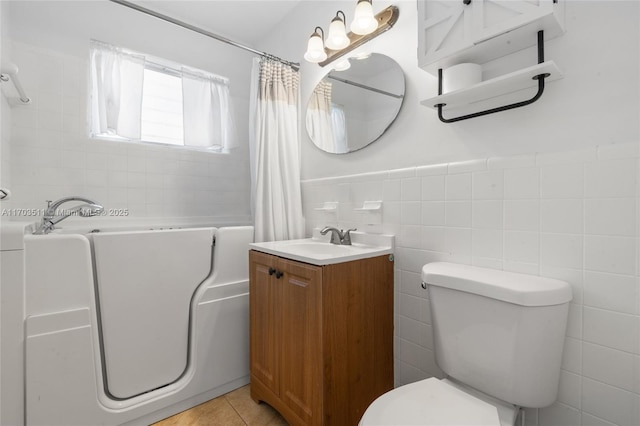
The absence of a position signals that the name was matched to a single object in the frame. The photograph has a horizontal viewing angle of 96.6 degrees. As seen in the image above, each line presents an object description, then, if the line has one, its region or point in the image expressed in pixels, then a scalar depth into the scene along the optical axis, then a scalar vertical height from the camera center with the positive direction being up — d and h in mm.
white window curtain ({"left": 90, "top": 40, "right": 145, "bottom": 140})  1973 +845
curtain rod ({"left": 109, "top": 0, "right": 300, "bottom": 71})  1498 +1075
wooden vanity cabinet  1116 -547
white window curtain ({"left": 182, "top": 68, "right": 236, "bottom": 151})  2355 +840
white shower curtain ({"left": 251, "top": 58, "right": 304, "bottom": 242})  1858 +385
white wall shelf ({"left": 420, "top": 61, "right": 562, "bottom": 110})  899 +440
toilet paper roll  1083 +516
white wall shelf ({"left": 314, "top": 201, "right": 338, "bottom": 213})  1768 +24
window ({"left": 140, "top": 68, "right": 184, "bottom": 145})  2213 +815
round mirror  1479 +627
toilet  830 -459
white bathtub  1145 -538
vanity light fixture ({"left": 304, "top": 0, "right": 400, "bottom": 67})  1372 +962
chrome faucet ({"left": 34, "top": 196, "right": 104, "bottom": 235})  1644 -11
